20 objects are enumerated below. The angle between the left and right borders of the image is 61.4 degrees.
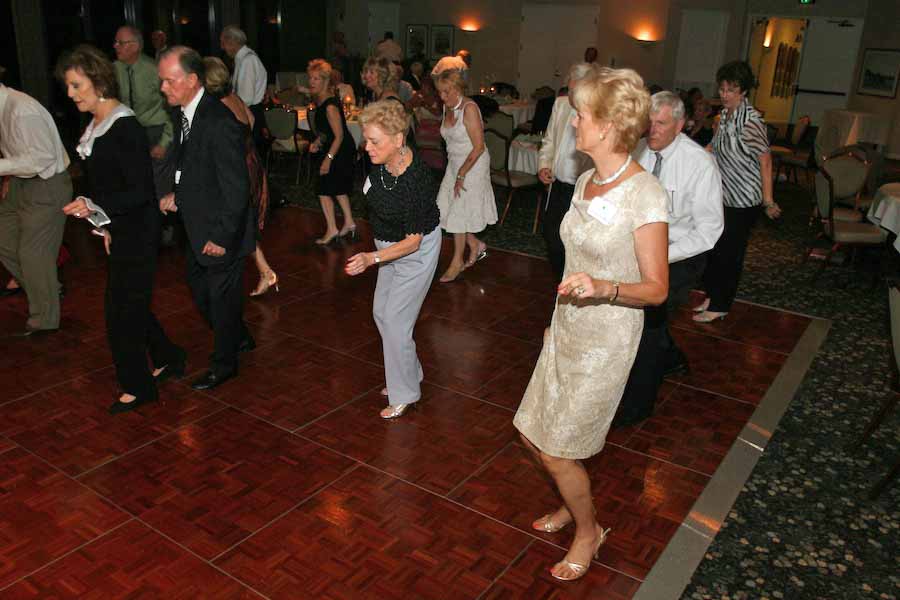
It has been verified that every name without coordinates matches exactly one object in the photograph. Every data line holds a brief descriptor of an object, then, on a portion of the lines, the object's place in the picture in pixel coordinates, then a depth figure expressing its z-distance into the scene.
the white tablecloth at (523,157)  7.71
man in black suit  3.31
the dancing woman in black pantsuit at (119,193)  3.20
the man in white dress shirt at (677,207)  3.34
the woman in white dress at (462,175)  5.11
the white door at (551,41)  15.68
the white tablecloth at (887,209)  5.40
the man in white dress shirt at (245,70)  7.06
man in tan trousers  3.83
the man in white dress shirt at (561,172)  4.18
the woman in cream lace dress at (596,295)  2.02
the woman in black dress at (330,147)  5.93
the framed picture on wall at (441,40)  17.45
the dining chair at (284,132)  8.73
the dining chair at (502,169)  7.38
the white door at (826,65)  14.22
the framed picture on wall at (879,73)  13.04
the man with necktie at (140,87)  5.44
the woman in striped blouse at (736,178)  4.50
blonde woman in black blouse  3.06
